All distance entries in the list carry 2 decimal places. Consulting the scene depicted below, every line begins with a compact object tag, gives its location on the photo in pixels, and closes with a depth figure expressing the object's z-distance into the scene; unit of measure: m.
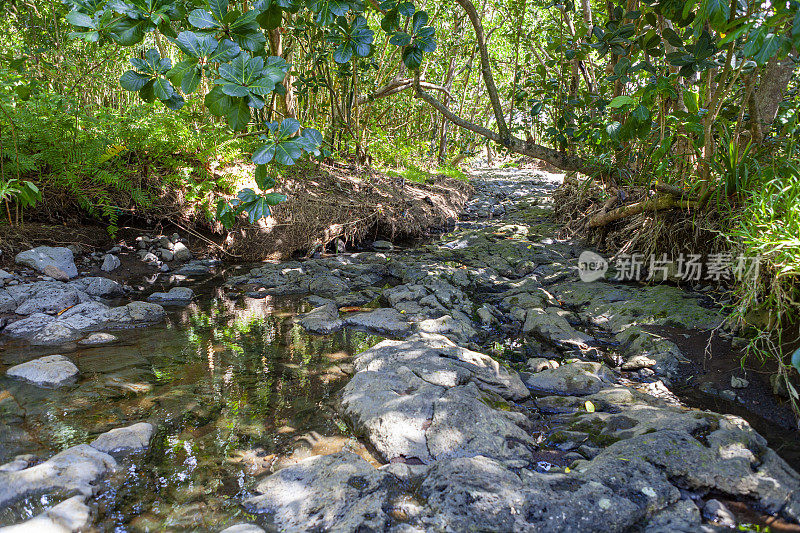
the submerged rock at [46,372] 3.00
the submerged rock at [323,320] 4.20
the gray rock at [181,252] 6.08
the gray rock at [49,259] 4.75
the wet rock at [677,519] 1.75
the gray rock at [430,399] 2.40
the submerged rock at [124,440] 2.34
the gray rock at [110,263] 5.29
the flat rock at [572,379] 3.02
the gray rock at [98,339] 3.68
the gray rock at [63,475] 1.94
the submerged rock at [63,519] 1.71
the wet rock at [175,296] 4.82
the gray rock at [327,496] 1.83
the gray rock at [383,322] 4.15
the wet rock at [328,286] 5.30
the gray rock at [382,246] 7.37
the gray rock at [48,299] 4.14
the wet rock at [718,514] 1.79
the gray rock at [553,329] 3.84
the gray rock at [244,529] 1.80
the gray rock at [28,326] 3.76
